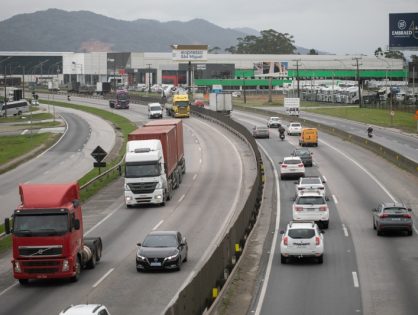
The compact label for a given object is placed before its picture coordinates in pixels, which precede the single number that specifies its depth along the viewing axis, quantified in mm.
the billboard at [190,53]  188125
